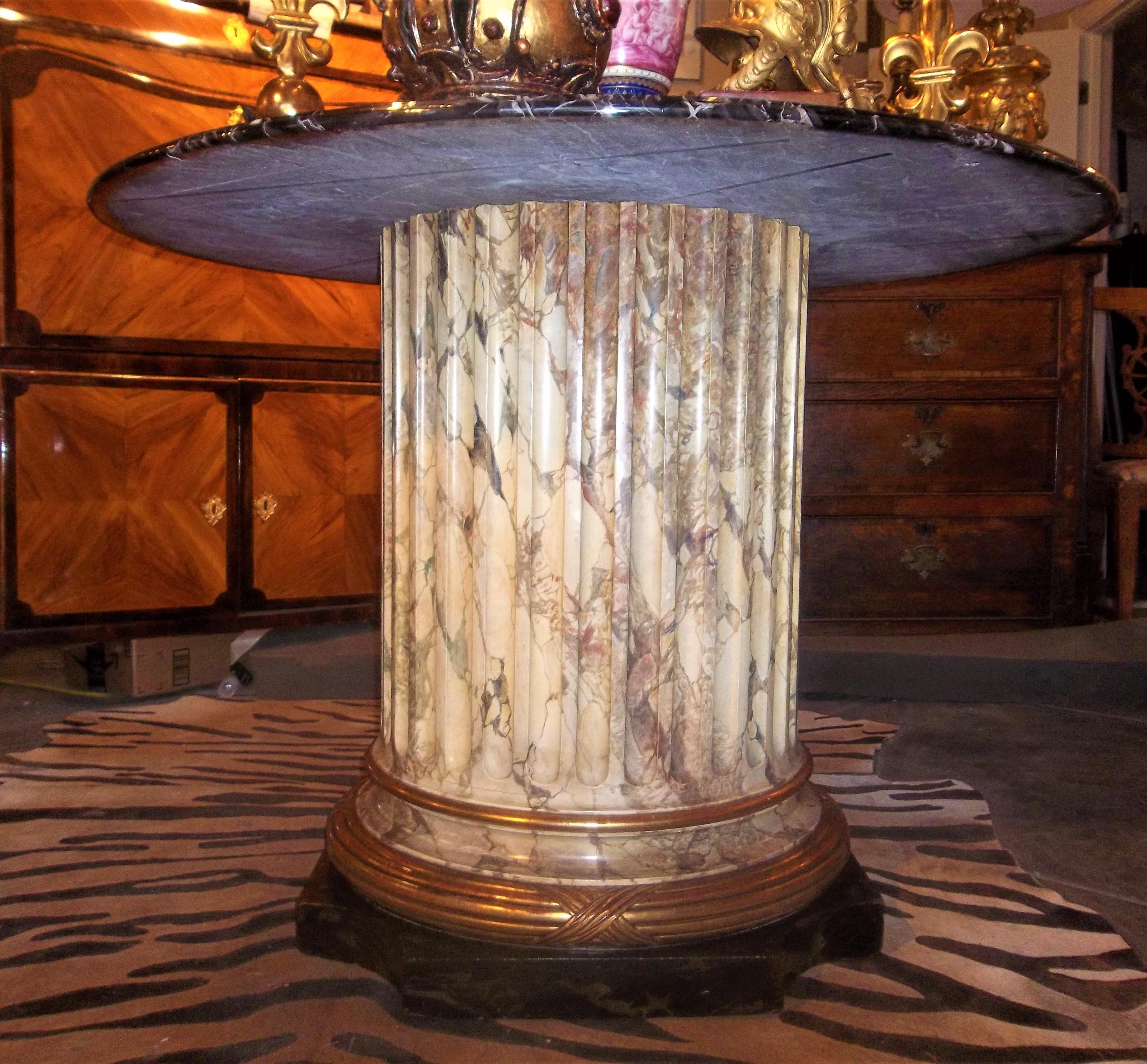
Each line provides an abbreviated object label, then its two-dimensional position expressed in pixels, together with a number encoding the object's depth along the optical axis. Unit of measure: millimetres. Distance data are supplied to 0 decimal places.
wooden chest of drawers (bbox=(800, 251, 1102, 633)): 2857
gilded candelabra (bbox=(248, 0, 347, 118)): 1840
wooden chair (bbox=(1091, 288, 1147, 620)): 3014
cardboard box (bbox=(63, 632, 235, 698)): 2633
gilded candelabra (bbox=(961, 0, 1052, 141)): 2609
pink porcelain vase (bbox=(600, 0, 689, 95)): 1293
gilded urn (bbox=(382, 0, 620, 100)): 1097
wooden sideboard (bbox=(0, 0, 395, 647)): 2438
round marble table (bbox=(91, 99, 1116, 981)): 1136
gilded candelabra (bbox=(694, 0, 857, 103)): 2275
